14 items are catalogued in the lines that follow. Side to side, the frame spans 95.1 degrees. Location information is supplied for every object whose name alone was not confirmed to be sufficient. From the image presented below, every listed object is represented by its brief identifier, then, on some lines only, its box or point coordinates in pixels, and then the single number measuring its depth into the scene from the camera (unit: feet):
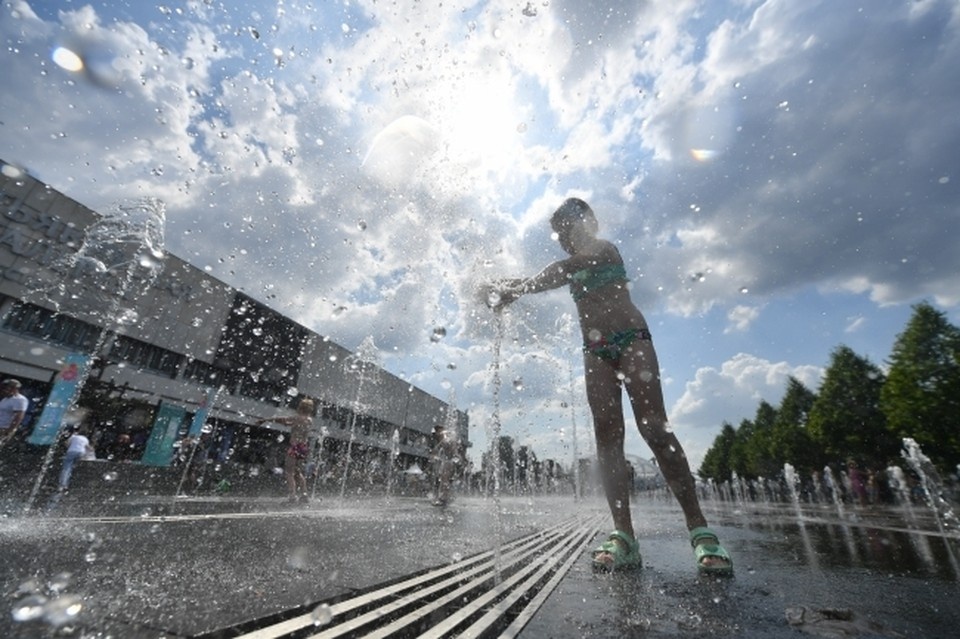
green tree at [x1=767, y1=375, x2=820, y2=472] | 129.90
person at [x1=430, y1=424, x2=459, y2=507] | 30.27
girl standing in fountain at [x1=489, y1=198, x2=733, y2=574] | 8.74
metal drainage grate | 3.98
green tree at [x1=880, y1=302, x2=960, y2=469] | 68.28
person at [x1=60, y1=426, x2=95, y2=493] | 25.44
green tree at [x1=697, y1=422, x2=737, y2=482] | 214.48
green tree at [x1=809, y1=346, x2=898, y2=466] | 98.48
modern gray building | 69.21
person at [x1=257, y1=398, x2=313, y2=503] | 25.65
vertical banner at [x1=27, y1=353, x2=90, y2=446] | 46.55
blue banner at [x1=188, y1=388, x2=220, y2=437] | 79.93
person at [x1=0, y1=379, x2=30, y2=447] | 22.43
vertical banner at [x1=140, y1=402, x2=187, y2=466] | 69.92
